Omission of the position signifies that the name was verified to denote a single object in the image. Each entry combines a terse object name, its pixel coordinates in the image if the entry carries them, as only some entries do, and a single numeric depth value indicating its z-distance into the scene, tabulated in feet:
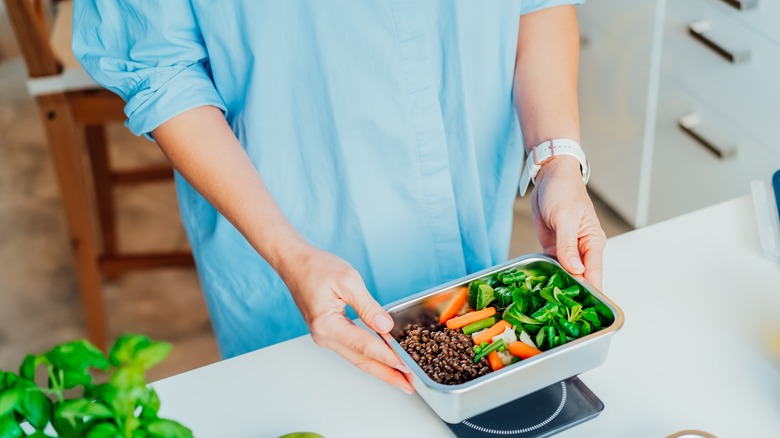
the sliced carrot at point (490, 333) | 2.79
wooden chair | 5.82
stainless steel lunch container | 2.58
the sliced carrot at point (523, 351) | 2.72
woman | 3.15
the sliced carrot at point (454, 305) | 2.93
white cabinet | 5.82
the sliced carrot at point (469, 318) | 2.88
